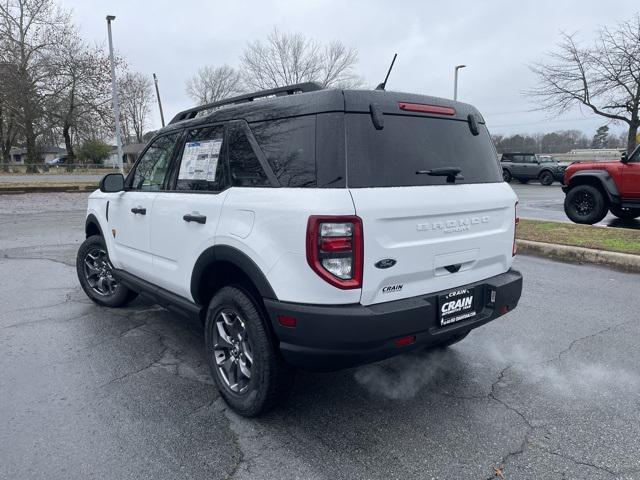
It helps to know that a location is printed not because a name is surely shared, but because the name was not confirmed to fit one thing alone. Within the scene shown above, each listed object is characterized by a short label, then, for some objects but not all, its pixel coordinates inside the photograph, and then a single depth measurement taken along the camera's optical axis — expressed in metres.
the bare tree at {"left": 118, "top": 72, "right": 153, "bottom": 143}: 36.88
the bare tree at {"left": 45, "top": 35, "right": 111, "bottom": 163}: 31.58
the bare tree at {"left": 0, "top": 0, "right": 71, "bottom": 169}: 29.66
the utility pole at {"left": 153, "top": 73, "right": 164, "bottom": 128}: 36.81
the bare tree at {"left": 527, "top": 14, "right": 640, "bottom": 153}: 19.39
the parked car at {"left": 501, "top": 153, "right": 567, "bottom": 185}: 25.39
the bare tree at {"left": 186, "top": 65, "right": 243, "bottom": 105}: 44.19
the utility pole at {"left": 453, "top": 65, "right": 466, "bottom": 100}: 25.25
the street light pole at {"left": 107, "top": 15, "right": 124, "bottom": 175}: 19.94
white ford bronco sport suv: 2.33
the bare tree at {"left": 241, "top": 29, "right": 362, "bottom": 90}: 35.16
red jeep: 9.25
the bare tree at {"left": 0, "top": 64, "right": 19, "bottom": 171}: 28.84
